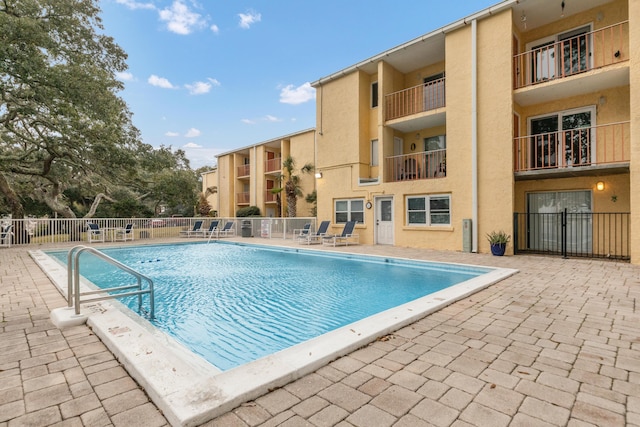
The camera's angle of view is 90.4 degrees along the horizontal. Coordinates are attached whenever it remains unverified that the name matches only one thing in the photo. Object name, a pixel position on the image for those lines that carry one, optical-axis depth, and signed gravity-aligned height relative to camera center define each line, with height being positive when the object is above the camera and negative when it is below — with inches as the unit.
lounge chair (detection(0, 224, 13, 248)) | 495.7 -30.1
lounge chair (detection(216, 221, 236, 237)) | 763.4 -37.7
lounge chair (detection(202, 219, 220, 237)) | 732.6 -32.3
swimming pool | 160.4 -60.7
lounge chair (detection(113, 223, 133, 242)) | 611.5 -36.3
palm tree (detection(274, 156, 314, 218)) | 760.3 +68.8
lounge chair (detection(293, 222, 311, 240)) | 609.3 -32.5
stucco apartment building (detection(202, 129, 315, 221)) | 797.9 +118.9
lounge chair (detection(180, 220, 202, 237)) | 726.6 -37.6
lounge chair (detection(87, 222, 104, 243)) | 577.1 -32.6
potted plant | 380.8 -36.3
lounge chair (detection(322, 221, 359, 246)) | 524.7 -39.0
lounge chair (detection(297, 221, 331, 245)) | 562.3 -39.7
